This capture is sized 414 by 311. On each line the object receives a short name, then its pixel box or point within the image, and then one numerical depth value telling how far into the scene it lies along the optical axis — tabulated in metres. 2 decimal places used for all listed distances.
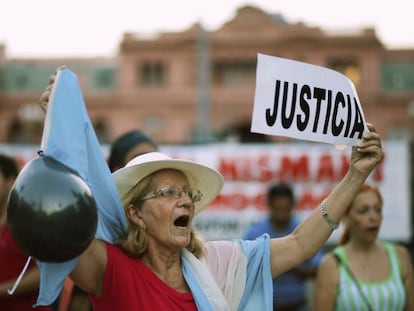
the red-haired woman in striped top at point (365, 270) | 4.09
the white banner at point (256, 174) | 10.62
